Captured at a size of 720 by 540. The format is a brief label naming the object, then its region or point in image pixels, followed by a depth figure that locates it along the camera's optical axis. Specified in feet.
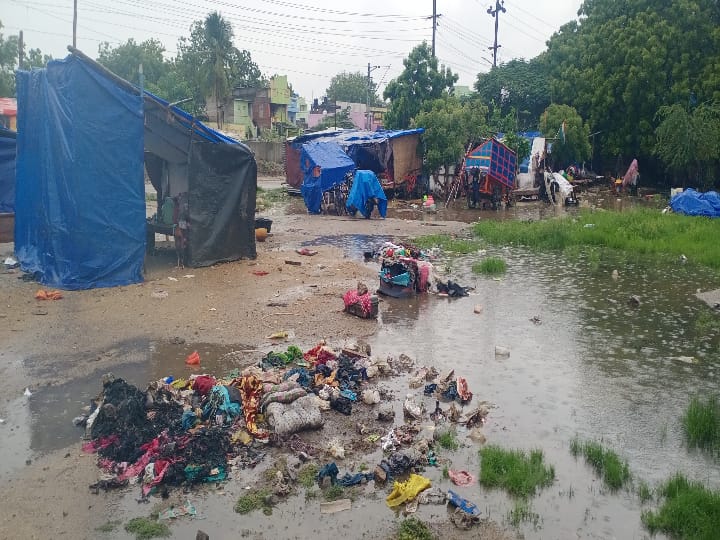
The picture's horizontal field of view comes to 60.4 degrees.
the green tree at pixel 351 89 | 228.43
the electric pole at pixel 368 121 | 148.36
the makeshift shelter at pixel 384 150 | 78.33
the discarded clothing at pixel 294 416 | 17.42
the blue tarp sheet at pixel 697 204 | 60.55
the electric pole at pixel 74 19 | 75.77
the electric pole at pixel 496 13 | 128.36
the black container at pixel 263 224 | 48.61
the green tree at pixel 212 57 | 128.06
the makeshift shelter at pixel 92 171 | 31.14
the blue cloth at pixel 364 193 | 65.00
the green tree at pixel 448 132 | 79.87
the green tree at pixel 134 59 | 166.61
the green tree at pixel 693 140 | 74.23
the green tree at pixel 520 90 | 110.22
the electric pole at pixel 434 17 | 115.81
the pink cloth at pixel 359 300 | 28.78
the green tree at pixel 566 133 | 88.94
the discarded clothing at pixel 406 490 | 14.62
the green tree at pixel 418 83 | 97.81
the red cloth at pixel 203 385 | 19.26
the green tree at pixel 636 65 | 82.38
